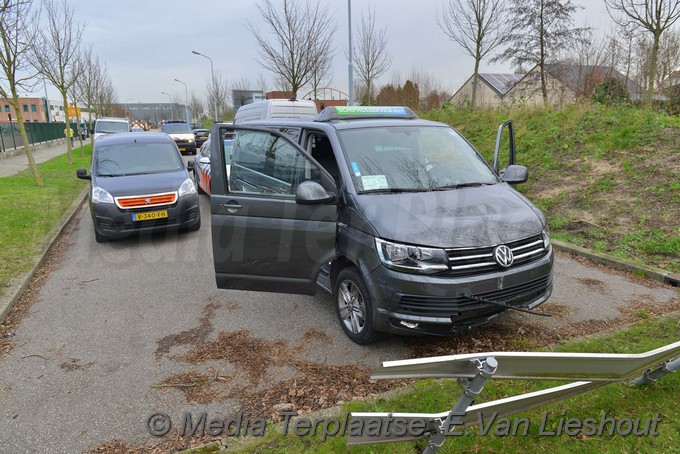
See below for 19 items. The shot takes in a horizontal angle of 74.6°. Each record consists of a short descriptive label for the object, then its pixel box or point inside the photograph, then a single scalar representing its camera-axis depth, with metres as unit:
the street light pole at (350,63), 17.52
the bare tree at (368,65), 23.62
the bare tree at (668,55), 18.12
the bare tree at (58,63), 17.81
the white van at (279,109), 11.84
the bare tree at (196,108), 82.06
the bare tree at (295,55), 20.28
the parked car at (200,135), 29.73
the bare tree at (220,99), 55.38
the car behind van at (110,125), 22.50
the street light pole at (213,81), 42.03
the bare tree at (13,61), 11.45
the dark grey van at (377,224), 3.45
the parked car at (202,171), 10.72
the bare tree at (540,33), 19.84
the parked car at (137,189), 7.35
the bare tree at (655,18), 11.53
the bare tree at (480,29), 16.64
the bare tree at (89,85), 26.57
